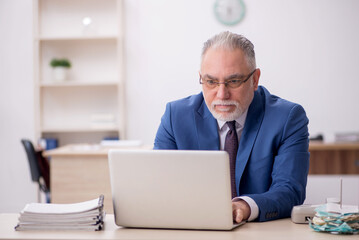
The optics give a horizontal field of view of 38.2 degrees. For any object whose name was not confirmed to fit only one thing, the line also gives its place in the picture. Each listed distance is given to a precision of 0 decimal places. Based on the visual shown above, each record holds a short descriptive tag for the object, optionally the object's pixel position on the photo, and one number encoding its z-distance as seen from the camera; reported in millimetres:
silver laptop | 1483
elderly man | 2006
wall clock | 5383
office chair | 4406
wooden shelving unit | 5477
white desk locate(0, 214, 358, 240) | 1477
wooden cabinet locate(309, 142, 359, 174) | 4551
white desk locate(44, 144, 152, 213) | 3803
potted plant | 5289
